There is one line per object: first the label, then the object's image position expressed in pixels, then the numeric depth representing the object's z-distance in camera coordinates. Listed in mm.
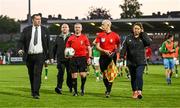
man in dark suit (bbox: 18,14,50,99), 15102
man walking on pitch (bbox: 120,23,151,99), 15438
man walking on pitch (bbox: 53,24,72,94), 17203
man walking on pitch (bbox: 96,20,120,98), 15719
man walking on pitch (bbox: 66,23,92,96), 16125
